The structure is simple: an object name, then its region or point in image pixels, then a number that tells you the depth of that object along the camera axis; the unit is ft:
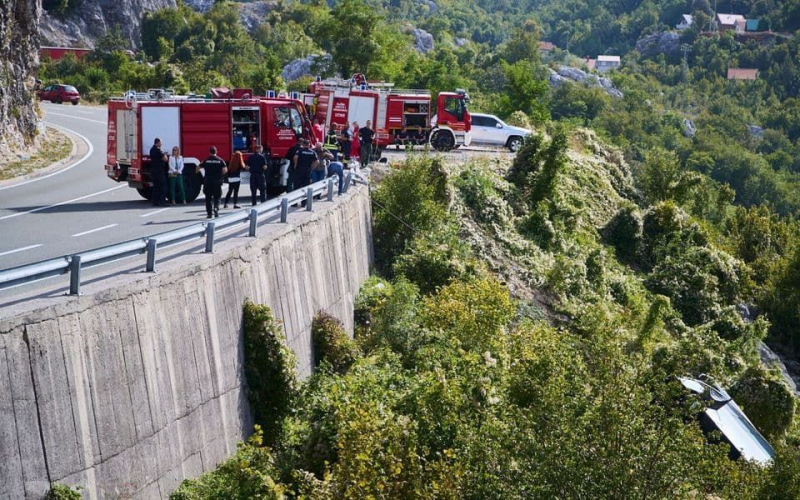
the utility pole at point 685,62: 614.71
